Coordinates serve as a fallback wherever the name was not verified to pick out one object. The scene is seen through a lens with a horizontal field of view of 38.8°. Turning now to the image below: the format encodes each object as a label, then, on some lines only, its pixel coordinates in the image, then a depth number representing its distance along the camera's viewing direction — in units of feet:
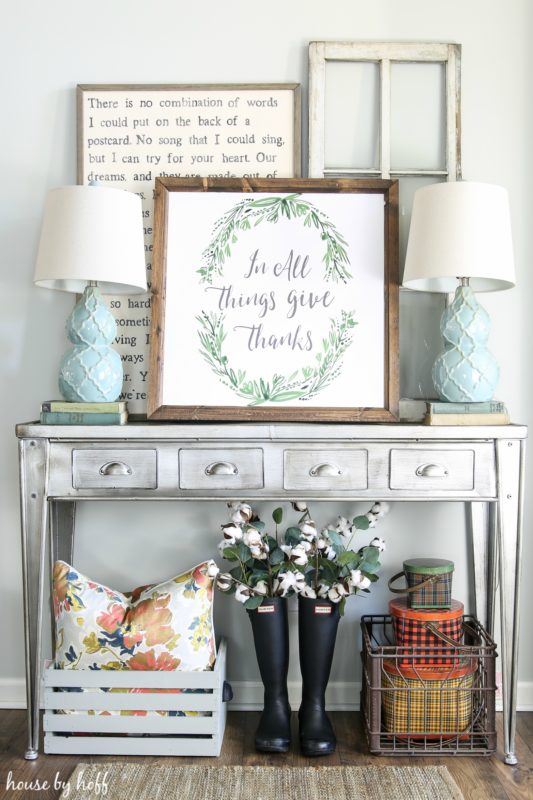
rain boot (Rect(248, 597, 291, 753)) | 6.90
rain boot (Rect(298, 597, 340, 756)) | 6.93
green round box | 6.93
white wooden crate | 6.57
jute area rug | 6.06
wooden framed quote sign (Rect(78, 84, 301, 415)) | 7.56
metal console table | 6.55
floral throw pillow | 6.66
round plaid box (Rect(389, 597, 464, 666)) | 6.79
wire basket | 6.73
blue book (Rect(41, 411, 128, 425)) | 6.75
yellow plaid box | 6.74
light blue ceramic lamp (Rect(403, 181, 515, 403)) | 6.46
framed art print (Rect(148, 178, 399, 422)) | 7.35
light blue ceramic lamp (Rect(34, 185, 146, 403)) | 6.66
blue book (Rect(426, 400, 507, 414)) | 6.72
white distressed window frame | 7.45
